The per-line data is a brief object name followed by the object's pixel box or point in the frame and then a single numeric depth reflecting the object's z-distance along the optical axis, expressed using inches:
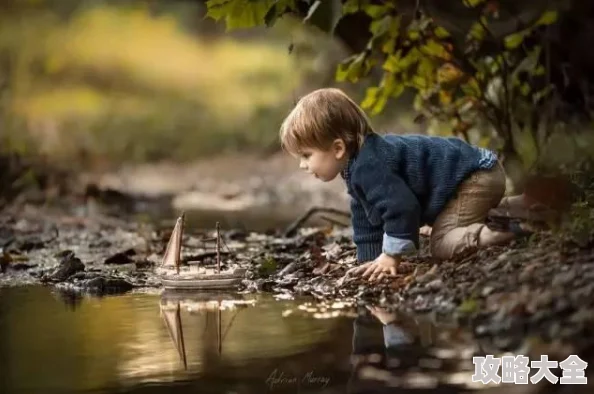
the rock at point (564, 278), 157.6
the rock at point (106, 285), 209.6
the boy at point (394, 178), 203.6
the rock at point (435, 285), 177.9
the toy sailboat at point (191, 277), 206.5
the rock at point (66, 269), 226.2
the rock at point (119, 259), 255.9
